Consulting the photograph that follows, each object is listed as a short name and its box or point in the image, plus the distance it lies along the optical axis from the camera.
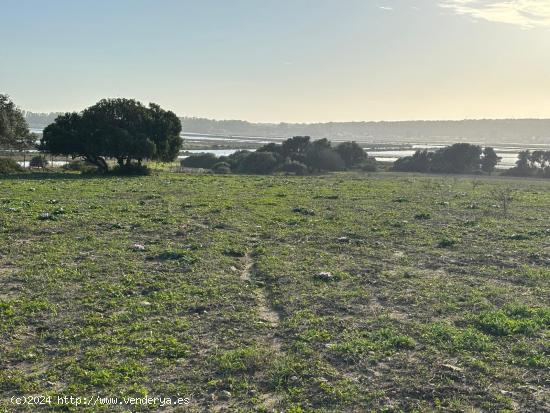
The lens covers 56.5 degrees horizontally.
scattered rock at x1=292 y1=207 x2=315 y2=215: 24.11
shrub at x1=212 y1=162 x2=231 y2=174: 66.76
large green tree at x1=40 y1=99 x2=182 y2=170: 46.78
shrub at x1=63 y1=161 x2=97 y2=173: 52.95
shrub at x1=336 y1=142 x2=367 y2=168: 89.88
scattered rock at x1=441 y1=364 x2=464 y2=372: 7.59
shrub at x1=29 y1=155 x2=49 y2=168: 60.95
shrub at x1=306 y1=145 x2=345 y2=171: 82.19
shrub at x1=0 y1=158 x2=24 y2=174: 45.93
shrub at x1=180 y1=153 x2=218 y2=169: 82.12
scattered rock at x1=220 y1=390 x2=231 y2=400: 6.69
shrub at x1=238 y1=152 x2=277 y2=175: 72.56
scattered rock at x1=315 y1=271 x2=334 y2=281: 12.62
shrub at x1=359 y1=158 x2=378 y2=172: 83.62
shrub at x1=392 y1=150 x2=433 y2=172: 87.50
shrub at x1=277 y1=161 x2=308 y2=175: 72.50
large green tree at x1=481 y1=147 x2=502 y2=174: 93.12
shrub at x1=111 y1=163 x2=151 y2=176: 48.78
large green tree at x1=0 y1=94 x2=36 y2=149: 48.84
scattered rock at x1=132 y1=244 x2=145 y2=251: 14.84
